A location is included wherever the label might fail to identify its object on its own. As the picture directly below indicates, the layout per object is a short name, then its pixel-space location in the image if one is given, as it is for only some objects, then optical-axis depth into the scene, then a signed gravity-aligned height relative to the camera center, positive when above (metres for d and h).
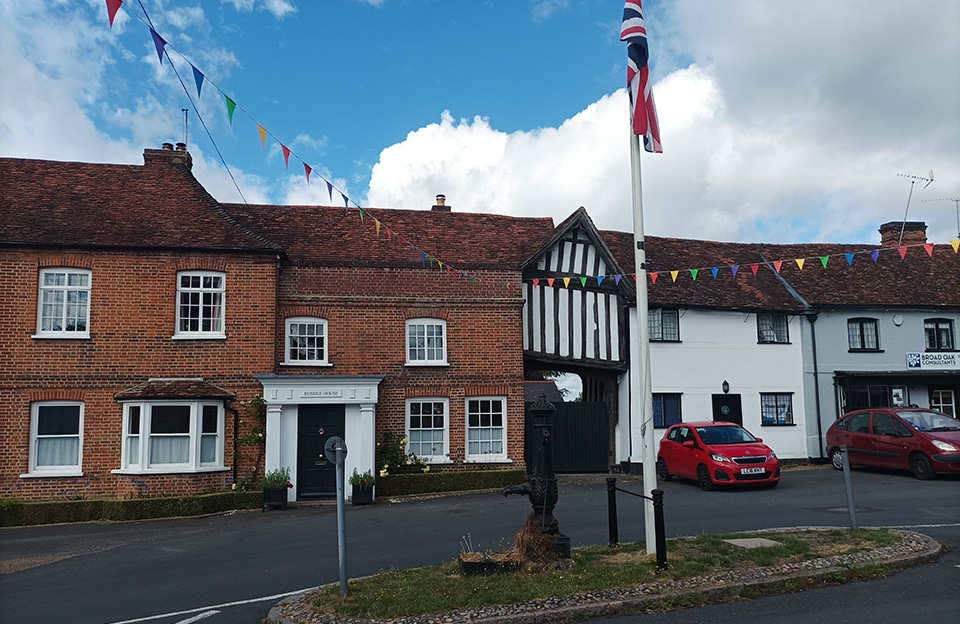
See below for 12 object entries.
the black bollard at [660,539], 7.98 -1.48
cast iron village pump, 8.35 -0.97
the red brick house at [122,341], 16.30 +1.50
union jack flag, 9.06 +4.03
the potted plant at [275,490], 16.00 -1.82
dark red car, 16.33 -0.96
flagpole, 8.69 +0.57
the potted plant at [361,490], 16.38 -1.89
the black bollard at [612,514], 9.41 -1.44
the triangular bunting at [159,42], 8.70 +4.30
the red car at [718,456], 15.87 -1.24
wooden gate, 21.25 -1.03
